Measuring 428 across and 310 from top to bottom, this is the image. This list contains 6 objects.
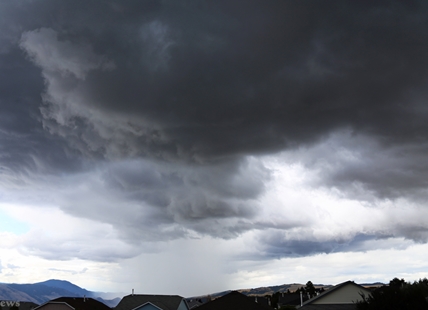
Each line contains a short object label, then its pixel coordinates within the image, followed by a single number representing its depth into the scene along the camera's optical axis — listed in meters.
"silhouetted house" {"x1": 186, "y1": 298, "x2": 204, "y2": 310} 139.69
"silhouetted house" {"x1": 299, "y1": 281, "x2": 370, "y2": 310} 70.62
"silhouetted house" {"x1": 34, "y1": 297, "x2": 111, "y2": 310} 84.62
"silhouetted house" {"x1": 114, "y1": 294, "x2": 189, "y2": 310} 85.88
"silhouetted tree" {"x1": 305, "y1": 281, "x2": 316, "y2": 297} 141.02
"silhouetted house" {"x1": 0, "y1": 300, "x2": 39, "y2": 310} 134.75
